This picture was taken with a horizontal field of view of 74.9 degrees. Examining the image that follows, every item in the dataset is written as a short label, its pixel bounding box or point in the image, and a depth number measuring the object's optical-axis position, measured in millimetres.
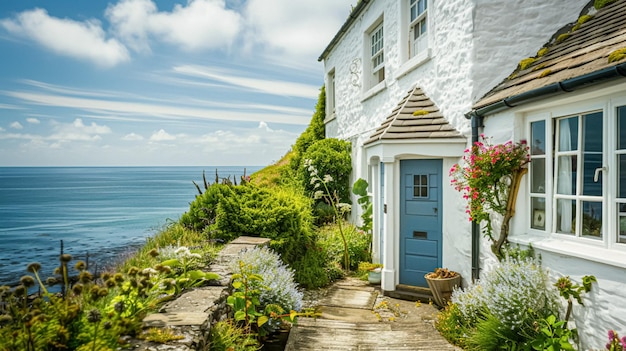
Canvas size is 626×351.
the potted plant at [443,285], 6535
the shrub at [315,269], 7883
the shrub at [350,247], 9258
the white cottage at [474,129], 4211
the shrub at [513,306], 4523
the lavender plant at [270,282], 5078
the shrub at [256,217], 7457
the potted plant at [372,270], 8117
